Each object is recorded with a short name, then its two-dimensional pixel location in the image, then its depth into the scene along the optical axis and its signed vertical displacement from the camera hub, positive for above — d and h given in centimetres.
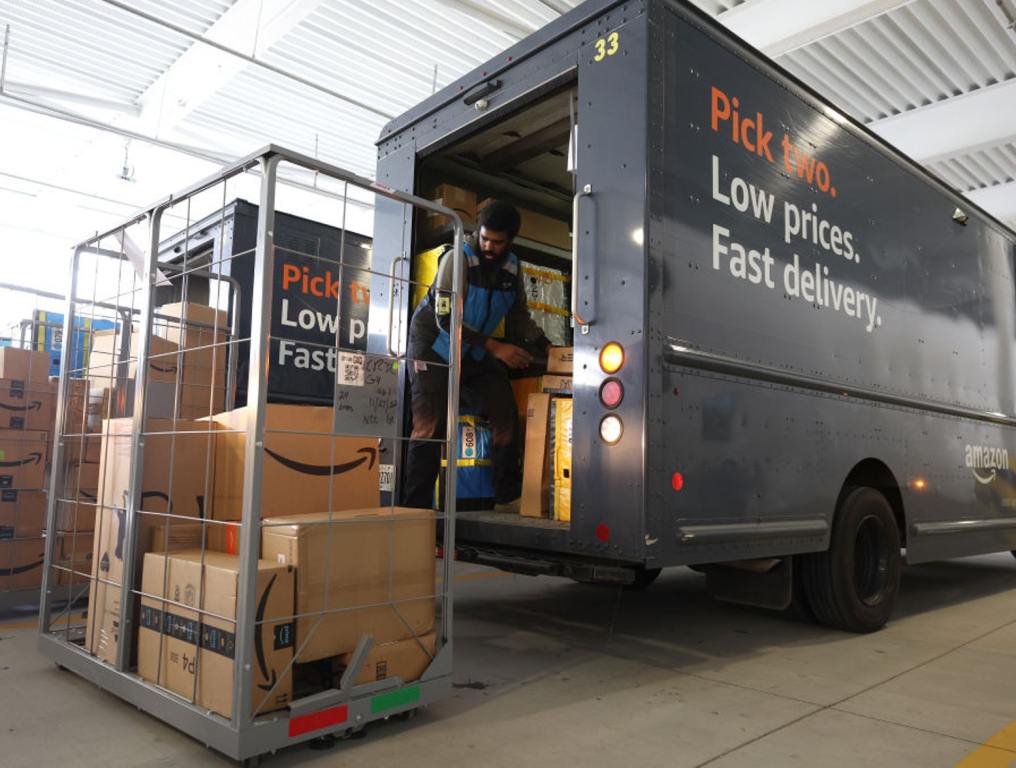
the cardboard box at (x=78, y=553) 448 -61
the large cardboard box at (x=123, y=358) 449 +54
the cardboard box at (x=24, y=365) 506 +54
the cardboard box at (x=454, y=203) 499 +169
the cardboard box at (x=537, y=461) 421 +0
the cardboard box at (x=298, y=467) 294 -5
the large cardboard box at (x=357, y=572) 267 -42
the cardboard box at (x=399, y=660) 281 -76
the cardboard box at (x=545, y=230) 604 +183
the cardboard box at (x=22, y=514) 484 -42
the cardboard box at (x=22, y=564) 479 -72
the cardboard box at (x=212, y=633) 254 -62
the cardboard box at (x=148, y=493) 313 -17
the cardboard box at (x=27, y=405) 503 +28
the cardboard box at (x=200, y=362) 454 +56
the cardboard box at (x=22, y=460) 491 -8
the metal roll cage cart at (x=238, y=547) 249 -35
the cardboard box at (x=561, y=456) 409 +3
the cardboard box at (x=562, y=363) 465 +59
